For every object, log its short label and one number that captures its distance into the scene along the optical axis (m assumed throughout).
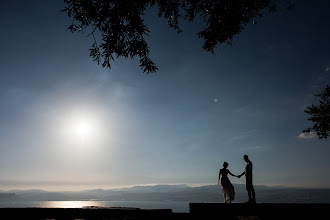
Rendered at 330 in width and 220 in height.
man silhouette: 11.57
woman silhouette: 12.76
